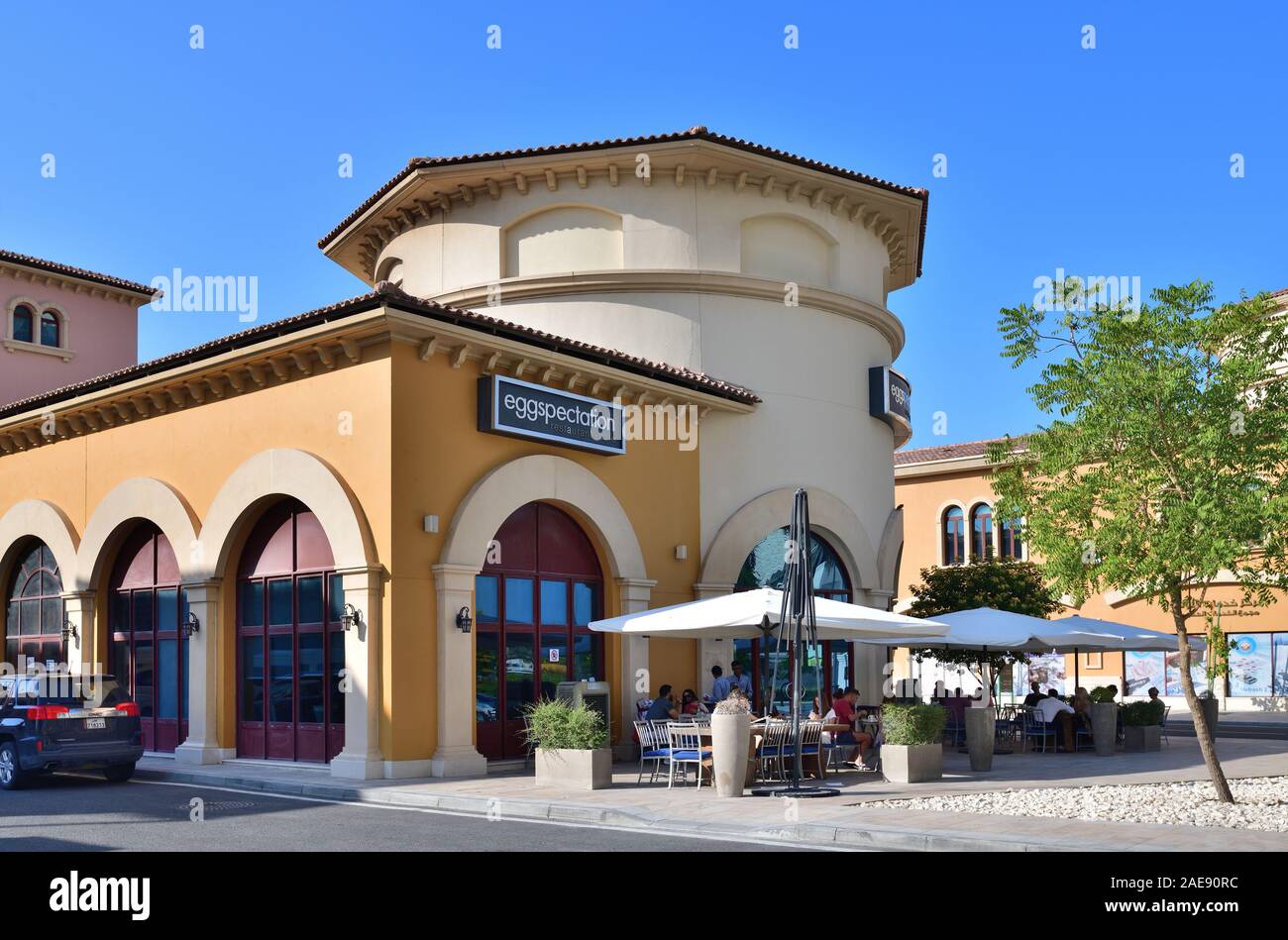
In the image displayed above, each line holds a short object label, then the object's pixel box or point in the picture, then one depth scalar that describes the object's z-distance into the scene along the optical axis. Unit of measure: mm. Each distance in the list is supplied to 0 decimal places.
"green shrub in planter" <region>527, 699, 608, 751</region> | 16219
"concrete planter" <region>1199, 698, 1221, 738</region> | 21922
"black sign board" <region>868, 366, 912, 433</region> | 26531
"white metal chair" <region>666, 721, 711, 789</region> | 16375
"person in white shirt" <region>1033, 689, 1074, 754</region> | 22891
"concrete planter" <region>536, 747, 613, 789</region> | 15961
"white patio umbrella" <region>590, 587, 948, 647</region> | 16438
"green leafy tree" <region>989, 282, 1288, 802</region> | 14039
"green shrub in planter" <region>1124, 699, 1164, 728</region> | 23391
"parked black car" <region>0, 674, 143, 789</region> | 16516
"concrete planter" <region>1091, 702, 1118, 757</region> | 22453
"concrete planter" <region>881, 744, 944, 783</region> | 16641
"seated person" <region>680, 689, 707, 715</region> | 19922
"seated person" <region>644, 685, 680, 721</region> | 18219
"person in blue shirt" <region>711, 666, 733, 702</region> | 19750
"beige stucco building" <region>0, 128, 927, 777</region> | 18000
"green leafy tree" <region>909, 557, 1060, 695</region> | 27938
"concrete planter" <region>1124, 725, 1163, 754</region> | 23250
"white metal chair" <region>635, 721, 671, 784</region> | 17016
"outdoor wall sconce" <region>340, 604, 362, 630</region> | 17641
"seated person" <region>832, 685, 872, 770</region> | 18844
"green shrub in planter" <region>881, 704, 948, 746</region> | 16844
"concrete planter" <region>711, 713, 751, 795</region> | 15203
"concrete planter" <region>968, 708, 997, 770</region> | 18484
